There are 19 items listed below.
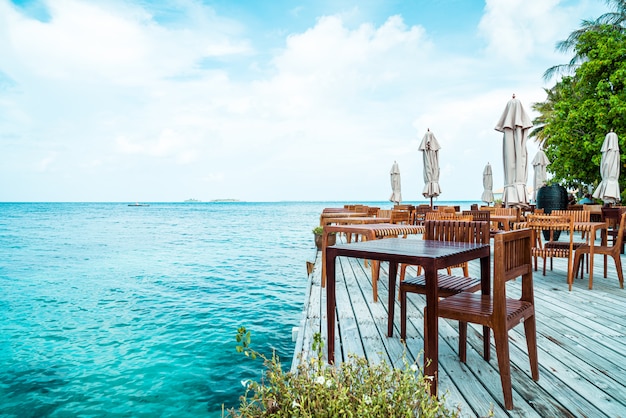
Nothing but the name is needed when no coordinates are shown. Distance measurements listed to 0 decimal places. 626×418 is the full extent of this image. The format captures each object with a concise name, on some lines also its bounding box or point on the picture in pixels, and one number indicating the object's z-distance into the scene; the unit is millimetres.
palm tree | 15195
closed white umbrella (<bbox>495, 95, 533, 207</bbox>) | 6270
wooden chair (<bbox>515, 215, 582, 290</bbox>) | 4210
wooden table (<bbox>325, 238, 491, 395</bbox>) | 1820
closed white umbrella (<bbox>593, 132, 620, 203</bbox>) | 8336
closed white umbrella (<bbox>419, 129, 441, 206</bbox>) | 10586
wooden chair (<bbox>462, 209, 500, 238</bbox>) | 4969
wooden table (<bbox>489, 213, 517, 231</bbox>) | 5961
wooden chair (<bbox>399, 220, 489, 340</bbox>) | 2506
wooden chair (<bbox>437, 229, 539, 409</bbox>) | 1707
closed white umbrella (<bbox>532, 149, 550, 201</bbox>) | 13688
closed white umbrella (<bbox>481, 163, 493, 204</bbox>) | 14375
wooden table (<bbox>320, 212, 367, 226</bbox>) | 6684
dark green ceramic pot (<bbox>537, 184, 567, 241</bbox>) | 10836
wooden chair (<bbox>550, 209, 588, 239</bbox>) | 4641
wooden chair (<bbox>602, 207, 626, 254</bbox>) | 7184
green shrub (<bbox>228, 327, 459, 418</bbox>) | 1072
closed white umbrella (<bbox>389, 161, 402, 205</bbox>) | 13164
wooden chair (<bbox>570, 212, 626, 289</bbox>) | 4168
